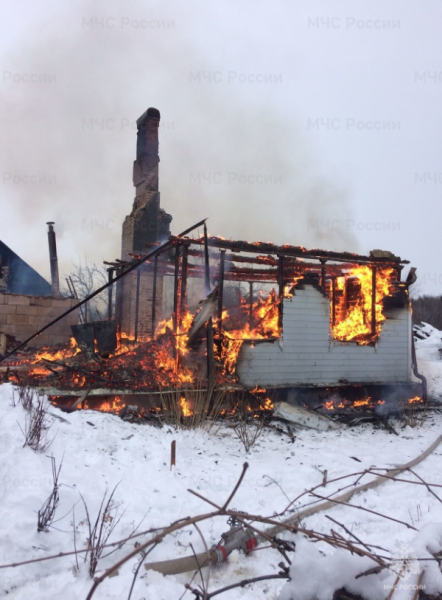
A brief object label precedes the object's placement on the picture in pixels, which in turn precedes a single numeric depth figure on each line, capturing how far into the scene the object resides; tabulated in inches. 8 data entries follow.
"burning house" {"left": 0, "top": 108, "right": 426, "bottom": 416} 346.0
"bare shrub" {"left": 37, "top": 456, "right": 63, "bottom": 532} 137.6
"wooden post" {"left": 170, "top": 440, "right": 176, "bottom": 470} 214.7
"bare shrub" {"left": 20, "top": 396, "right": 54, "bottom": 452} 187.8
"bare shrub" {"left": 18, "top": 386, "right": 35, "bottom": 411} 225.1
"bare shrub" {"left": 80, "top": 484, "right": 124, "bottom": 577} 120.4
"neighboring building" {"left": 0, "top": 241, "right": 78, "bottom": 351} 513.3
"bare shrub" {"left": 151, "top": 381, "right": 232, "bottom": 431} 288.8
